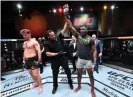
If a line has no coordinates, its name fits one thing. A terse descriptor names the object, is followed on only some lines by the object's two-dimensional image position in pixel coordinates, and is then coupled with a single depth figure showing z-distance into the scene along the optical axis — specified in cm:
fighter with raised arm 296
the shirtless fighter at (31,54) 298
